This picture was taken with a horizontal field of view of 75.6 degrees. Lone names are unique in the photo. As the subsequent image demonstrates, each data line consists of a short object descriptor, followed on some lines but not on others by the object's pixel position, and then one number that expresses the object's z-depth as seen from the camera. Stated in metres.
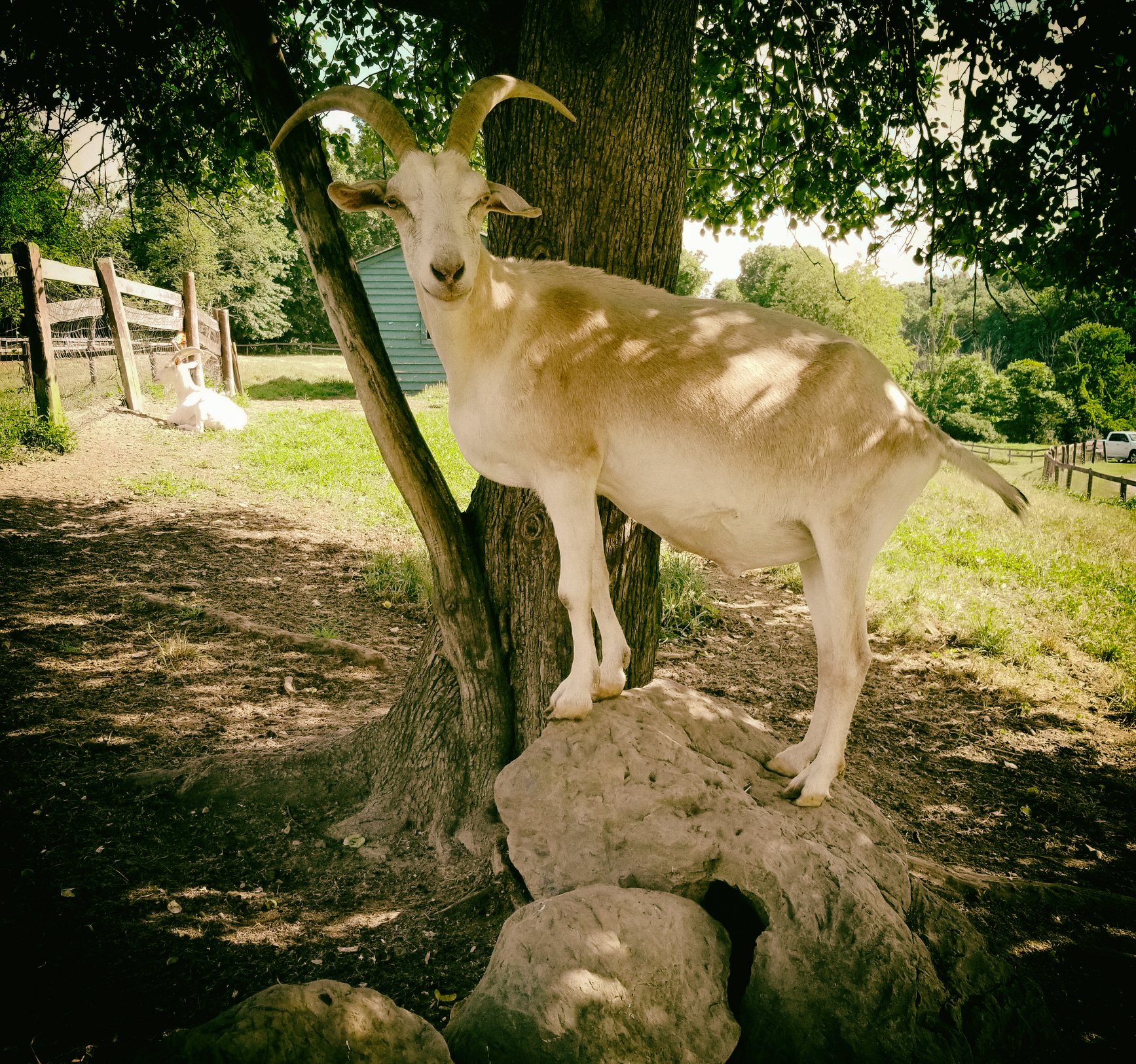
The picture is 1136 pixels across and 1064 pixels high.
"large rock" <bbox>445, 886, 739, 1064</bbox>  2.16
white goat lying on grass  13.45
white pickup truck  32.50
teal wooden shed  24.03
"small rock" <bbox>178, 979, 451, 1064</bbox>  1.77
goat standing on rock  2.97
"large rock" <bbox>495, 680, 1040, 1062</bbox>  2.45
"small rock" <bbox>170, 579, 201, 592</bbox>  6.74
